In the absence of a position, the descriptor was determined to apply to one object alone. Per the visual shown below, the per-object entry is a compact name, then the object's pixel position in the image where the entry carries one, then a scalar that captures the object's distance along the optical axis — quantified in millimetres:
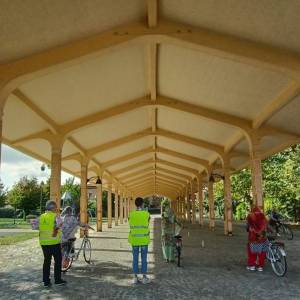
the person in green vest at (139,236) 6208
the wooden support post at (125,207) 38552
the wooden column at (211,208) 21158
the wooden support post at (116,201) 29472
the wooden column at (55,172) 11625
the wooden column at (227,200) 15894
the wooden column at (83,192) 16148
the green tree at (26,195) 40822
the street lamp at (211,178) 19324
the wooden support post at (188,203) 31329
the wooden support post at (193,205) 28766
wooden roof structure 6468
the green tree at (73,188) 48422
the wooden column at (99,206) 20520
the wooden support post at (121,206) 32996
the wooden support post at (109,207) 24364
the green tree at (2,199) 44240
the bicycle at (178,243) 8032
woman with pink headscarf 7488
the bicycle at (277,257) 6860
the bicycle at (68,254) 7454
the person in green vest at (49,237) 6087
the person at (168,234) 8503
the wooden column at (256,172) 11154
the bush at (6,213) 45412
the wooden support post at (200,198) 24650
